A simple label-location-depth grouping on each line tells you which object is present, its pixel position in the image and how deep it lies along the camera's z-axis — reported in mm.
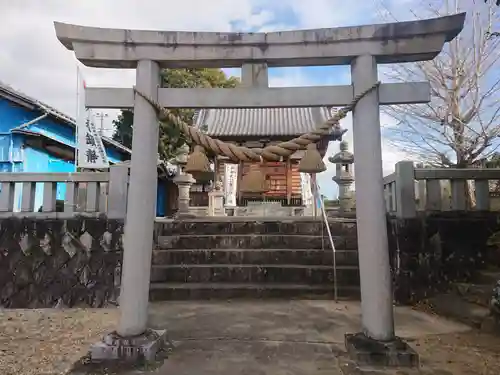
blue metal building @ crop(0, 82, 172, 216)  9461
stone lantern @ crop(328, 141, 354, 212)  10734
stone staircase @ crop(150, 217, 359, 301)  6004
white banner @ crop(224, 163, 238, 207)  15195
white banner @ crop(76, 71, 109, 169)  10422
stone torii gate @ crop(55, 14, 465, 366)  3324
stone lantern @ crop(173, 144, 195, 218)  10866
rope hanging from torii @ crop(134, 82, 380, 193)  3469
